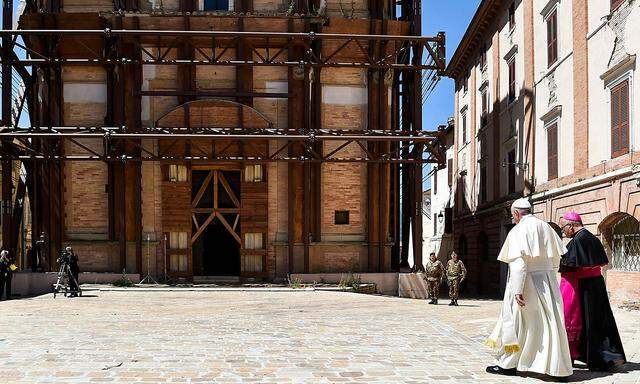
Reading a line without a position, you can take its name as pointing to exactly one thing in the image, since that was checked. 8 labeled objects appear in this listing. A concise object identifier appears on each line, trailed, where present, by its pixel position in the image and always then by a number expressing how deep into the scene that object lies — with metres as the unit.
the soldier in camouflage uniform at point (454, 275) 19.09
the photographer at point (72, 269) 19.83
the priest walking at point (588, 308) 7.92
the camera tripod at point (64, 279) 19.91
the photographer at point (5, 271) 20.09
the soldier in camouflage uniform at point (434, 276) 19.48
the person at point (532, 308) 7.43
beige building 16.92
